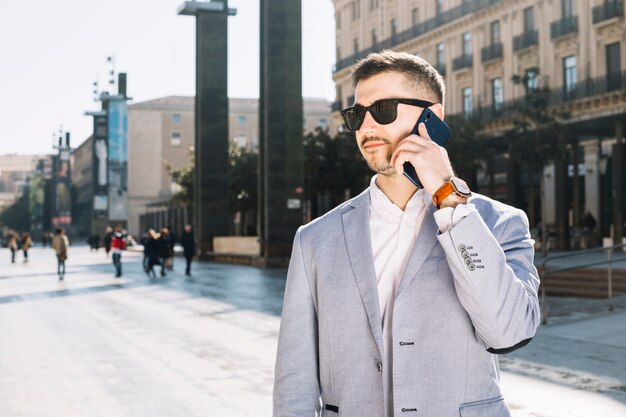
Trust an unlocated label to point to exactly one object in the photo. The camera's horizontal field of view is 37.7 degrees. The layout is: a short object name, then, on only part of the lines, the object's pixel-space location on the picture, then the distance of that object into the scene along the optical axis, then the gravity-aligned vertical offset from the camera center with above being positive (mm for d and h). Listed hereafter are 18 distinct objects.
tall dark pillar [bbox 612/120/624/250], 31875 +1456
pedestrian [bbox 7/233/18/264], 44400 -771
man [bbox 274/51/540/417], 2254 -158
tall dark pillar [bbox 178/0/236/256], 38781 +4000
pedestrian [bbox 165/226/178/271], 31472 -825
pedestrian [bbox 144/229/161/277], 28547 -712
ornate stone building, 34750 +7366
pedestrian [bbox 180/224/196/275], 28589 -539
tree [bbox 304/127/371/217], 41656 +2799
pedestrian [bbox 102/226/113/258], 49250 -622
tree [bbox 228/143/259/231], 53844 +2623
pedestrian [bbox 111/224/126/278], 27778 -662
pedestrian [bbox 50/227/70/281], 27797 -553
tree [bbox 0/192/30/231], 155000 +2278
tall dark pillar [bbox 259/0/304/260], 30906 +3467
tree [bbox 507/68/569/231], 32562 +3174
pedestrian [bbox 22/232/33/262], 44603 -725
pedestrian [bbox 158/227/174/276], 29061 -695
